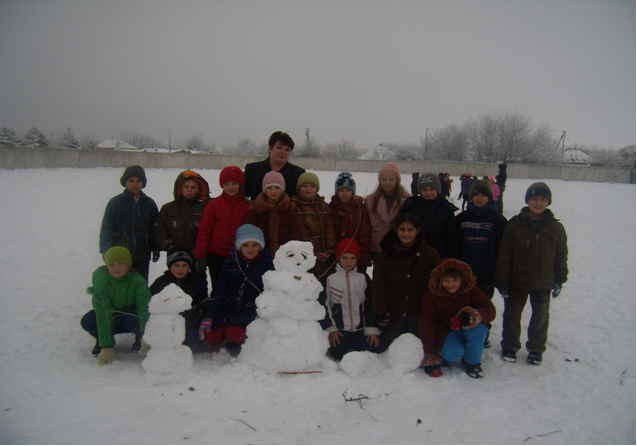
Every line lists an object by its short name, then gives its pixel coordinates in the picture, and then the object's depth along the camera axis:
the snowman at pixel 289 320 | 3.02
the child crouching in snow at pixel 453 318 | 3.16
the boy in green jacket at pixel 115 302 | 3.23
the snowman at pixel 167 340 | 2.89
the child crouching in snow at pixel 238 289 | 3.41
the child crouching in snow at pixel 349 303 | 3.50
